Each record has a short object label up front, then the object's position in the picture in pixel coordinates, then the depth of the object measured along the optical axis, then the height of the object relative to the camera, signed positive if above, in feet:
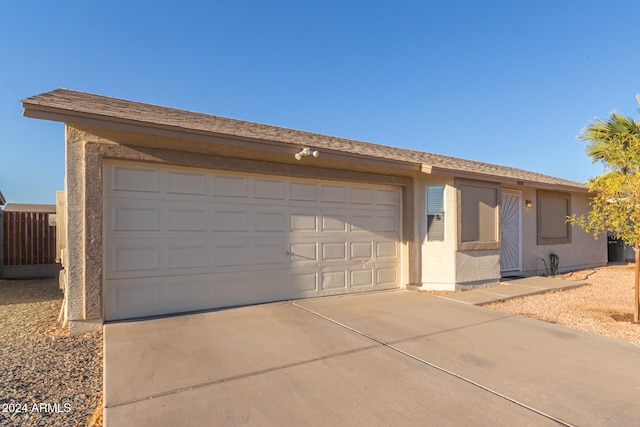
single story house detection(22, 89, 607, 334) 16.78 +0.27
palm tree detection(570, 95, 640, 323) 18.25 +1.10
